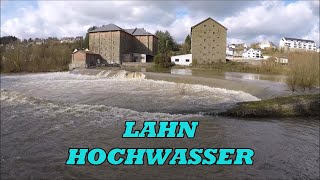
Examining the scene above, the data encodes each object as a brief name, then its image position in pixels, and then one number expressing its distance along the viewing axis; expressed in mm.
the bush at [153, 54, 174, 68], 42281
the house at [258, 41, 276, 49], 113606
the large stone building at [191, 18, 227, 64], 47031
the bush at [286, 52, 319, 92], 16297
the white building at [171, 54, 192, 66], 47781
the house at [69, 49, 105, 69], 47906
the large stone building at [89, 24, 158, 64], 55000
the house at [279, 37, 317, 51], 103438
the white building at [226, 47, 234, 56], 90469
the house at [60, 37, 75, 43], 125538
